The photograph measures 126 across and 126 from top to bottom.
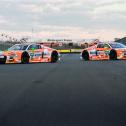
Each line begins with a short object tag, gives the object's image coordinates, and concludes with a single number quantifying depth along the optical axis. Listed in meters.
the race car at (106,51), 31.72
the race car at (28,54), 28.11
